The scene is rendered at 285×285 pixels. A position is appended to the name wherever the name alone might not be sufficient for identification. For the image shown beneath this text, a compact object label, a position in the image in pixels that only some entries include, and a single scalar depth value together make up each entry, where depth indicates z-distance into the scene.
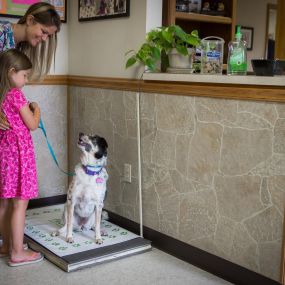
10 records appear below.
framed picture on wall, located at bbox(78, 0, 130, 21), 2.85
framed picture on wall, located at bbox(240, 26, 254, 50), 4.78
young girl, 2.26
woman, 2.36
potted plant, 2.54
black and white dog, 2.57
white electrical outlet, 2.90
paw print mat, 2.43
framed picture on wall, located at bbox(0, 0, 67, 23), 3.03
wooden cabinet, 3.00
